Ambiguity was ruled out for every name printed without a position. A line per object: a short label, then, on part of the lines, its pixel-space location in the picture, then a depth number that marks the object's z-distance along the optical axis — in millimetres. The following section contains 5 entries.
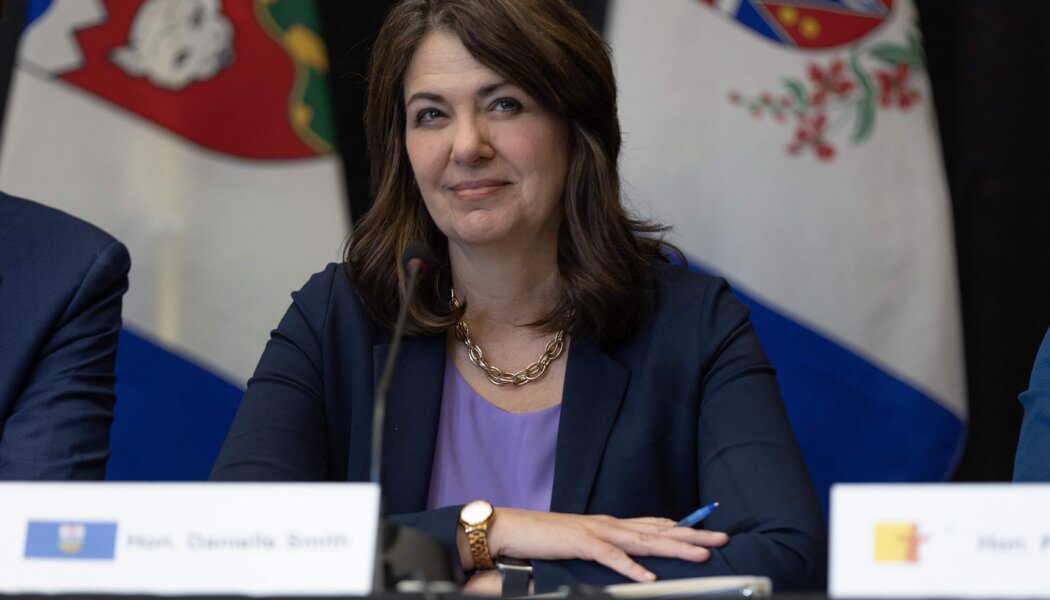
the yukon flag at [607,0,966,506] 3690
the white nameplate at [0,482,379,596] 2847
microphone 2902
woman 3247
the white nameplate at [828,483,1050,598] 2820
